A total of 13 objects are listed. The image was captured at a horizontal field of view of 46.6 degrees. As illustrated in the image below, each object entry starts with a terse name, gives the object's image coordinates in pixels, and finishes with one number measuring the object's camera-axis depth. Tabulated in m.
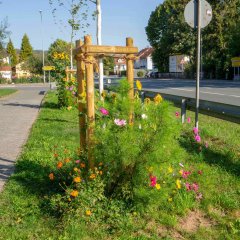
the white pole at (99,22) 6.44
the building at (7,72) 59.16
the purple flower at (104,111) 2.82
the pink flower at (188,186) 3.23
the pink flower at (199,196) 3.21
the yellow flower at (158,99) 2.75
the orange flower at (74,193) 2.70
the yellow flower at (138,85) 2.82
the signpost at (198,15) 5.19
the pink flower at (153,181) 2.76
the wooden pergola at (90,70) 2.94
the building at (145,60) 88.15
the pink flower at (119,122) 2.71
